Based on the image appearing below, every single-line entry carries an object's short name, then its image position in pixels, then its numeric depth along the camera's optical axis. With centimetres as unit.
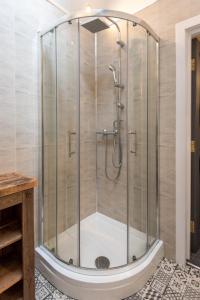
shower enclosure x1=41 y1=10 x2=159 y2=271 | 158
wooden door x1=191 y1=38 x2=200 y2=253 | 168
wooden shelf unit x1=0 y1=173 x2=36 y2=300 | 114
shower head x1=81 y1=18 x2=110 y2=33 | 148
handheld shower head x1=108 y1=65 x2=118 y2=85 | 191
